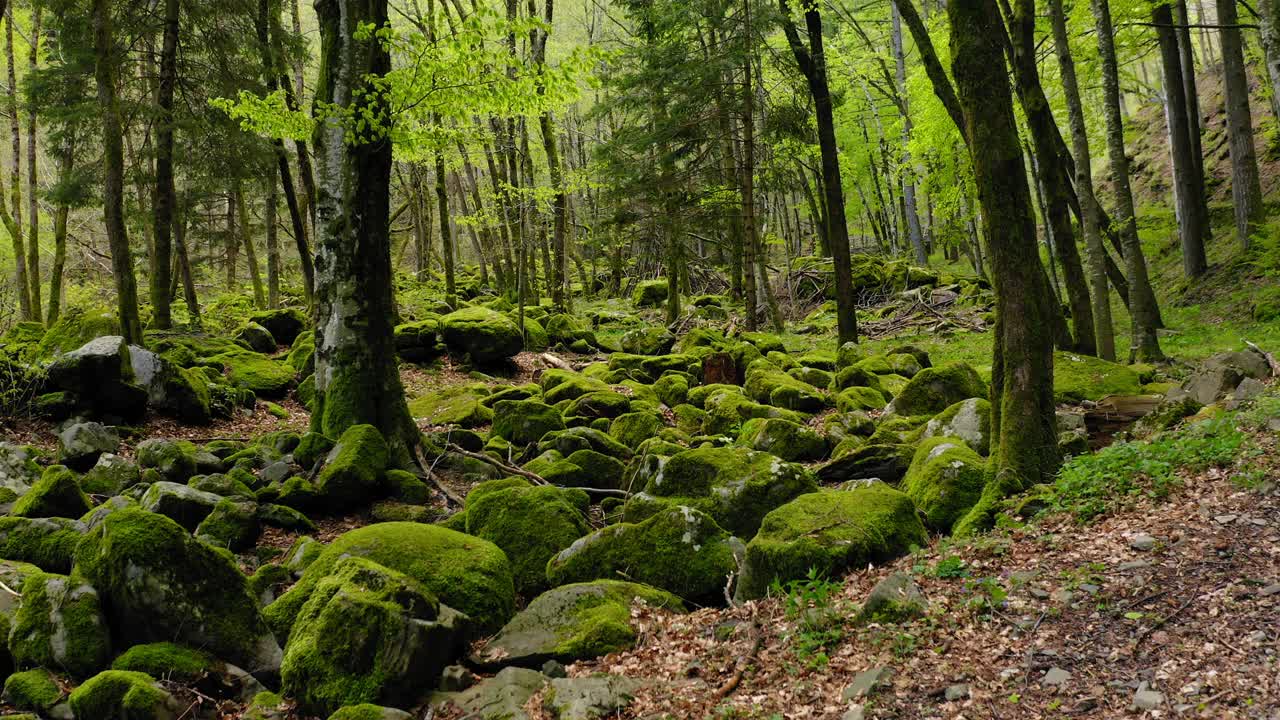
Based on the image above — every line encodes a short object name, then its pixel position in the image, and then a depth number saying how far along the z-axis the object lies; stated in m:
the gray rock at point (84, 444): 7.82
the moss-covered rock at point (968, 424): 7.68
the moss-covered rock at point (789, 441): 9.00
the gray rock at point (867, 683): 3.70
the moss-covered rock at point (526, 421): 10.33
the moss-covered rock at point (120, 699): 3.79
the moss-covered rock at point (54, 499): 5.96
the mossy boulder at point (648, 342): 17.53
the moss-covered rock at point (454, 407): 11.21
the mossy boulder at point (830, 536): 5.27
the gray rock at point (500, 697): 4.08
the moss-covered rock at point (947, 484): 6.25
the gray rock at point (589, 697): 3.99
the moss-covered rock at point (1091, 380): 9.69
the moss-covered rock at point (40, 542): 5.25
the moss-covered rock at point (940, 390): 9.98
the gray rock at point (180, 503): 6.22
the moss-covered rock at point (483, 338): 15.12
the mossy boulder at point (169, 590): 4.49
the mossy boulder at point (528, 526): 6.13
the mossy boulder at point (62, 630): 4.18
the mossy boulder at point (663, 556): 5.68
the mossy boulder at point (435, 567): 5.15
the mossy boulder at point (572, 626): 4.76
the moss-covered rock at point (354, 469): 7.55
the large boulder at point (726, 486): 6.68
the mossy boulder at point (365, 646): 4.18
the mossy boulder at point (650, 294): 28.56
